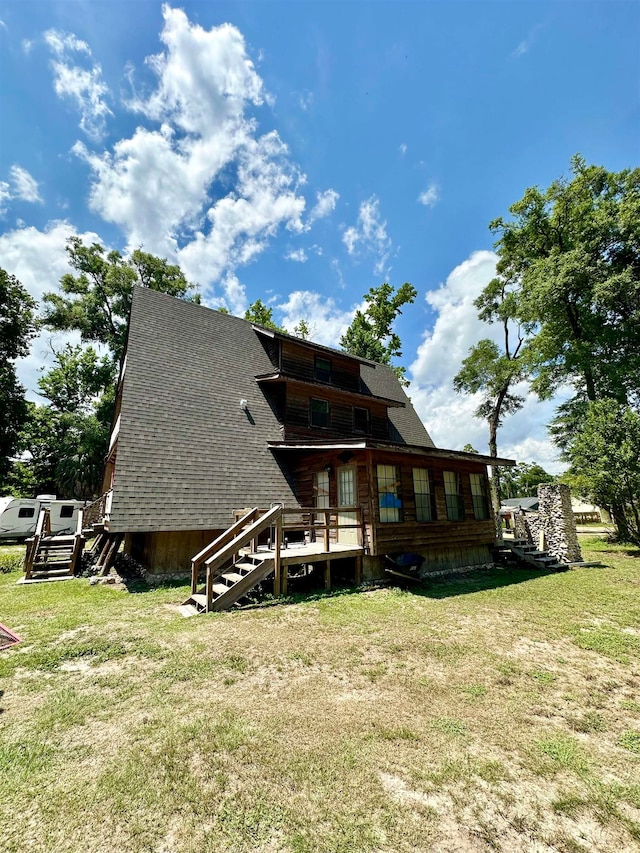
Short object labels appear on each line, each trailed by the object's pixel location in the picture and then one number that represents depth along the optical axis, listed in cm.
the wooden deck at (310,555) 837
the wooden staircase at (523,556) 1277
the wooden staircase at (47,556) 1085
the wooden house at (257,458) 996
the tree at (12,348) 2823
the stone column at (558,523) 1387
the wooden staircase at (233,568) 730
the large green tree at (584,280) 1989
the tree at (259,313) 3073
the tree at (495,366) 2594
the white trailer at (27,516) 1975
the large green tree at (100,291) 2841
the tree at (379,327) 3134
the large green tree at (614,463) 1468
